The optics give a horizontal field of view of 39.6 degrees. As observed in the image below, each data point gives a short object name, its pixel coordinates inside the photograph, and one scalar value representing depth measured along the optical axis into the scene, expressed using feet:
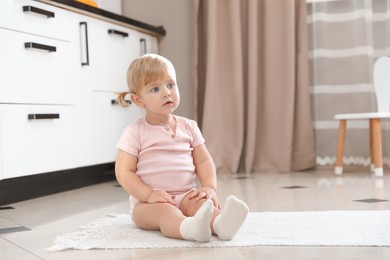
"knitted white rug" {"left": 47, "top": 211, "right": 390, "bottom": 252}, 4.38
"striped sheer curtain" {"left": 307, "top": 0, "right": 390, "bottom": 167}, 10.33
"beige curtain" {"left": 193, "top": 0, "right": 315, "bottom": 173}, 10.69
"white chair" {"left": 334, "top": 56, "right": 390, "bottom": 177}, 8.95
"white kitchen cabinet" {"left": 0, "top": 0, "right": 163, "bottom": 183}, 7.49
